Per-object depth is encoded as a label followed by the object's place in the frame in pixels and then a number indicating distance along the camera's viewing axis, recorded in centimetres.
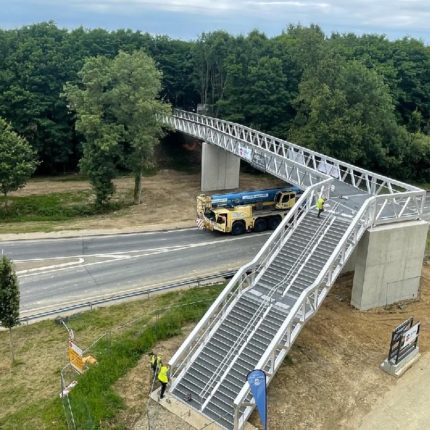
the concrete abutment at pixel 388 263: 2361
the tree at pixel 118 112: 4178
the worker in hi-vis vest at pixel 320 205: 2412
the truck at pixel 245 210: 3416
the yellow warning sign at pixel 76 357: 1856
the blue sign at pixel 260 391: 1526
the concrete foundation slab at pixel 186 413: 1656
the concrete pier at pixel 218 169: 4881
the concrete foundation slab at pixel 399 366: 1980
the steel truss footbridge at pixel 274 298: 1780
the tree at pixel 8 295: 1903
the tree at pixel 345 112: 4528
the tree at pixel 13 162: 4044
